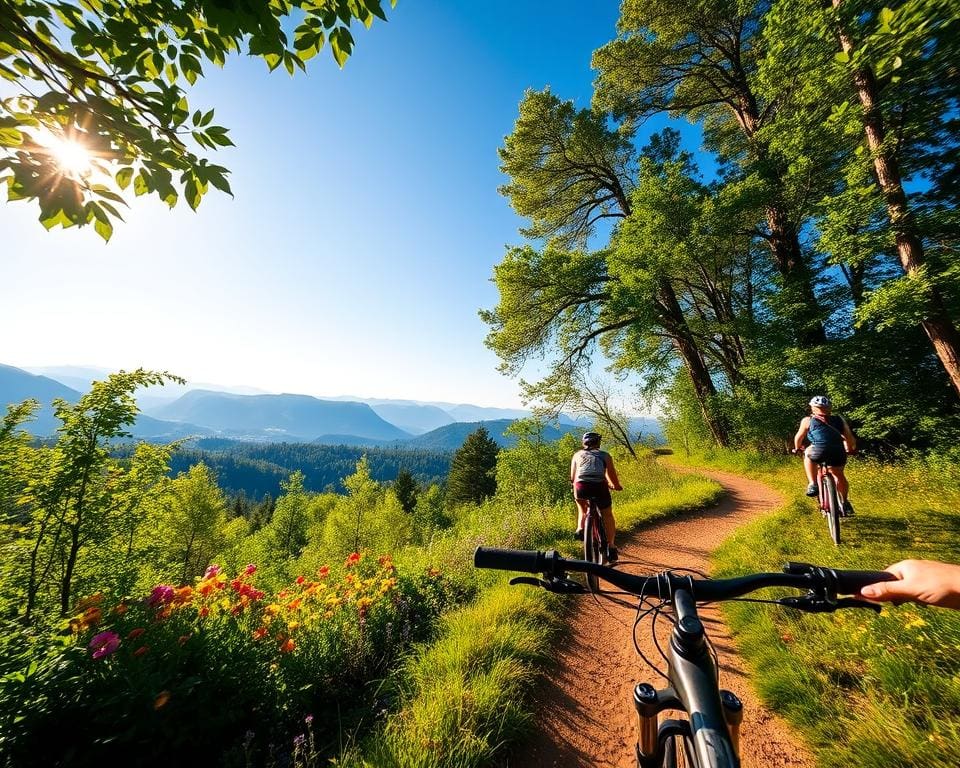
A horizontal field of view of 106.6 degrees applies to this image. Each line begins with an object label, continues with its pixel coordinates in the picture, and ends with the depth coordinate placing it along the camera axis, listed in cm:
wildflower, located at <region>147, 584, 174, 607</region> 334
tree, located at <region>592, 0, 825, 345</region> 1184
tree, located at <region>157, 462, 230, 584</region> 2114
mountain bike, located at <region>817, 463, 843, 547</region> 598
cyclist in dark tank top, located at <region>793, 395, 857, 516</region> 632
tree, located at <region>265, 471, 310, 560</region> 3747
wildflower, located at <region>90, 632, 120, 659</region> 249
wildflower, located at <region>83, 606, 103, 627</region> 281
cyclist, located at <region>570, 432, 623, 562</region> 610
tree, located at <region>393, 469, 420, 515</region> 4762
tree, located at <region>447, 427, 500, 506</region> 4178
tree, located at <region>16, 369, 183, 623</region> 523
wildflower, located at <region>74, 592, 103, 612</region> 304
